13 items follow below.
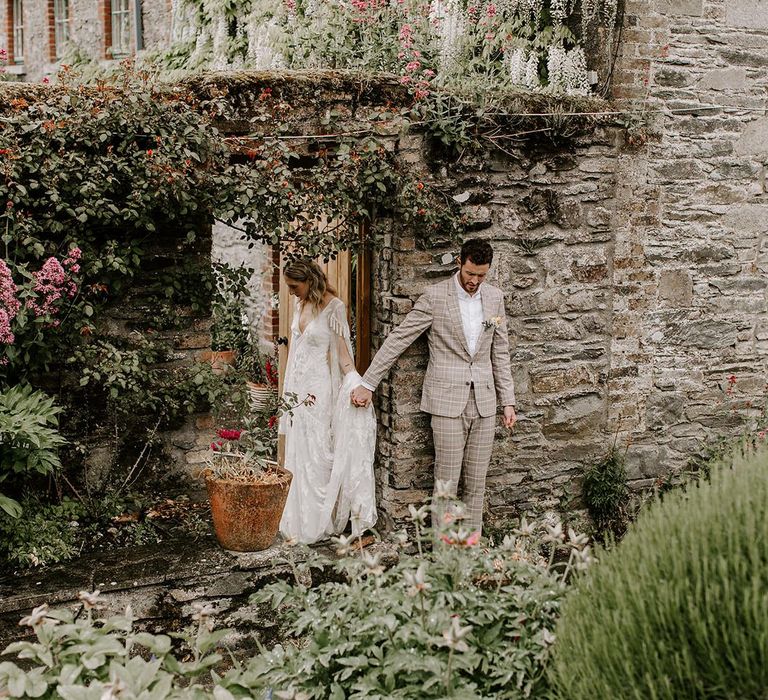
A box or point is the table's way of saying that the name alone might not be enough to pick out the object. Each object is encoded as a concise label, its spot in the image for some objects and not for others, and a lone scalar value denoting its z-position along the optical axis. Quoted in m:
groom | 5.65
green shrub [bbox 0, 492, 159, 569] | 5.26
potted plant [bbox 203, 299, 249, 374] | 9.05
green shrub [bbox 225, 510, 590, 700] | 2.97
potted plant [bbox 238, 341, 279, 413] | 8.90
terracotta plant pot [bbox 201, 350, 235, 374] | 6.12
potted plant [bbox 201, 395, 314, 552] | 5.41
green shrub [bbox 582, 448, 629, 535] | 6.46
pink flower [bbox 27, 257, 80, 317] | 5.08
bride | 5.89
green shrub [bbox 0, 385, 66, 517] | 4.84
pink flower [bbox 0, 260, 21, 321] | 4.87
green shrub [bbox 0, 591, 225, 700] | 2.87
